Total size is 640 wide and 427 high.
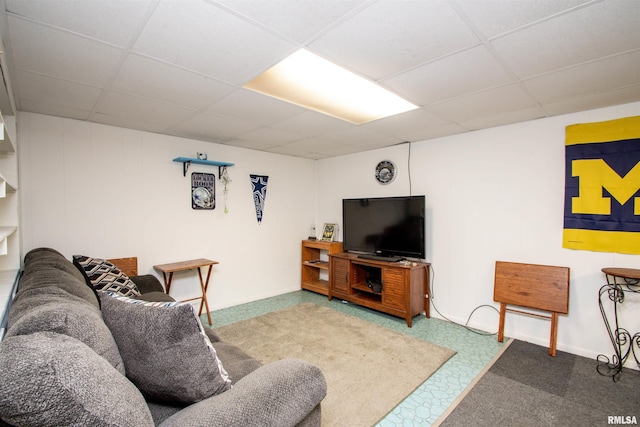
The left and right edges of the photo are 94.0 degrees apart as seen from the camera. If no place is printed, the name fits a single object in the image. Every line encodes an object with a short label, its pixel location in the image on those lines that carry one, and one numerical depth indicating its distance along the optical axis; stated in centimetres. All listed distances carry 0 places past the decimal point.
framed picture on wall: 382
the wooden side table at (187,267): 329
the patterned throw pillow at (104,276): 232
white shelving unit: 219
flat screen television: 364
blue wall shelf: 356
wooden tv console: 347
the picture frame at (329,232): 485
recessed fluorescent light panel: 220
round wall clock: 417
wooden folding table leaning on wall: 272
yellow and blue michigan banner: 251
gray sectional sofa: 63
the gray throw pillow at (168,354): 110
